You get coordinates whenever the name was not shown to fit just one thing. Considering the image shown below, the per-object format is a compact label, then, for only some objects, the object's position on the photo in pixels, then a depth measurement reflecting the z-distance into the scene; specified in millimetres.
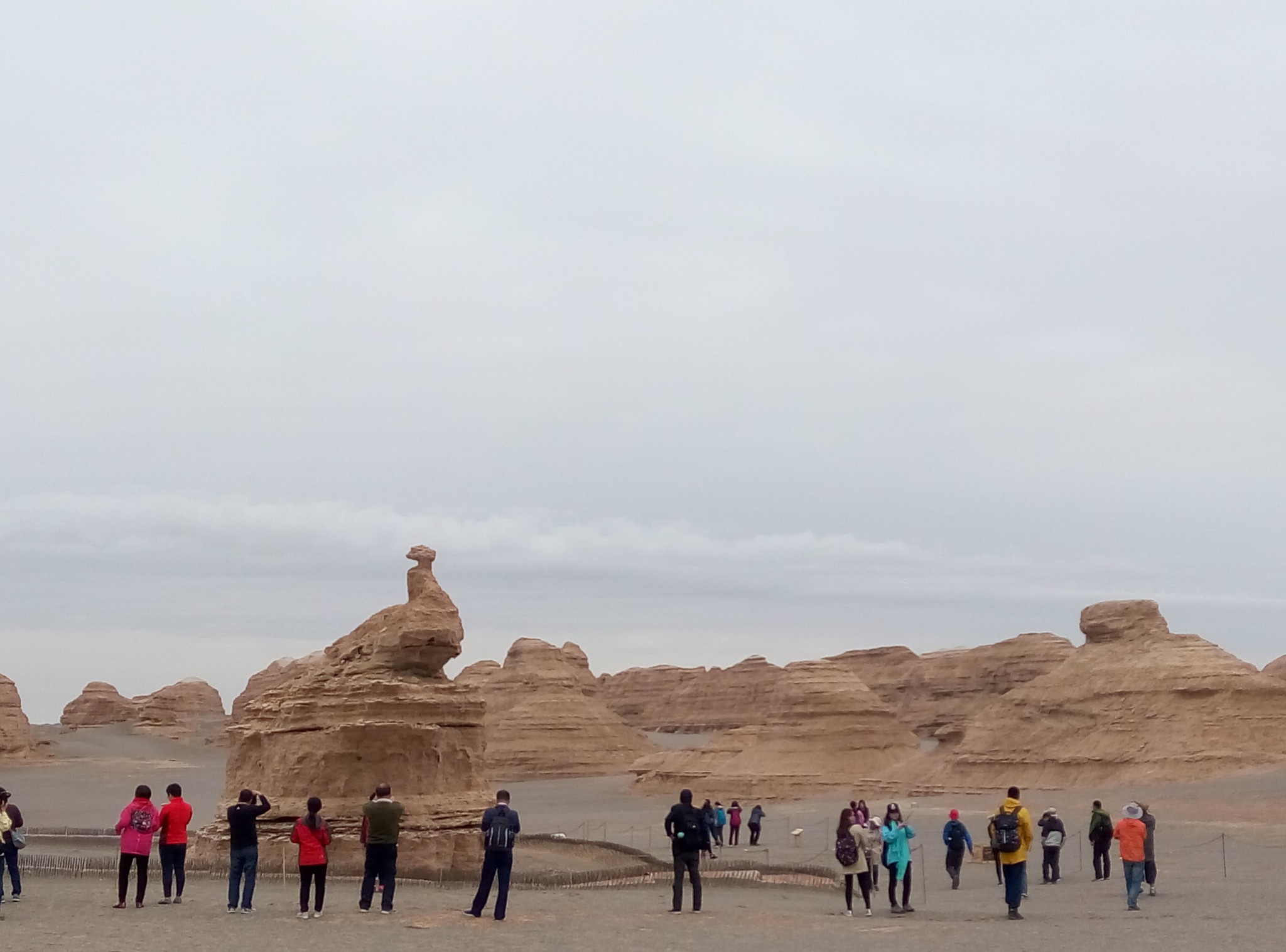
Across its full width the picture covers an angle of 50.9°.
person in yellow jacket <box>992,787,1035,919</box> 15656
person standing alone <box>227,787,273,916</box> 13922
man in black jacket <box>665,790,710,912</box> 14469
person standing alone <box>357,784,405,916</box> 13898
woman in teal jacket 16516
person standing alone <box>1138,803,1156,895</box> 18141
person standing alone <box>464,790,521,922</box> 13727
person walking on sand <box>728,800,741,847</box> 35625
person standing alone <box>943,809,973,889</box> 21391
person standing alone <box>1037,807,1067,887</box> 21281
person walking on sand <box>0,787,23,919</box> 14688
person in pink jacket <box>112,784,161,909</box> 13688
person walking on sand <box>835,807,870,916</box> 15477
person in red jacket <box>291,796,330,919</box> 13594
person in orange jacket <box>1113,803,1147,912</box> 16625
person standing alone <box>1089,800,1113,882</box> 21641
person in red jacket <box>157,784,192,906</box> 13984
